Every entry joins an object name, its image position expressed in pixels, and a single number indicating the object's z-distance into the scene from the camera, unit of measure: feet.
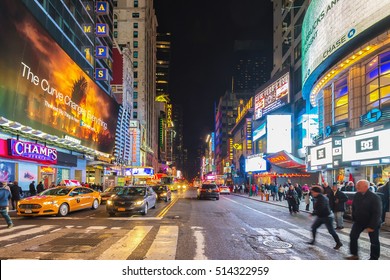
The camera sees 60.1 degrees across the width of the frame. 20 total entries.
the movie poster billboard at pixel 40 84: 70.69
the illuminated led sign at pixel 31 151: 73.28
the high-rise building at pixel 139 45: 306.55
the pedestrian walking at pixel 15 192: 62.28
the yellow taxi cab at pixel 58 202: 49.52
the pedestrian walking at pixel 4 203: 38.68
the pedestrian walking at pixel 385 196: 43.31
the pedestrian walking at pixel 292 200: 62.39
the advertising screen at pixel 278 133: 166.71
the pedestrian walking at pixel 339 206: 42.11
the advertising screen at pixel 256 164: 190.70
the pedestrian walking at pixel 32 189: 76.43
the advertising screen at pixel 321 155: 87.08
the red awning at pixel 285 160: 140.05
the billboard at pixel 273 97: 169.99
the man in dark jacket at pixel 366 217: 23.09
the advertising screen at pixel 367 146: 60.59
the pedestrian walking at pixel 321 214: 29.50
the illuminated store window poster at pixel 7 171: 72.90
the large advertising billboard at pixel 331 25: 75.36
